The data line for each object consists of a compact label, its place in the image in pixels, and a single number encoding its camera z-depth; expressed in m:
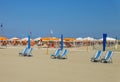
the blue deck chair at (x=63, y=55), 10.47
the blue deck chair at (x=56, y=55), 10.51
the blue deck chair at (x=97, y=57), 9.26
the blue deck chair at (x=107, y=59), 9.03
